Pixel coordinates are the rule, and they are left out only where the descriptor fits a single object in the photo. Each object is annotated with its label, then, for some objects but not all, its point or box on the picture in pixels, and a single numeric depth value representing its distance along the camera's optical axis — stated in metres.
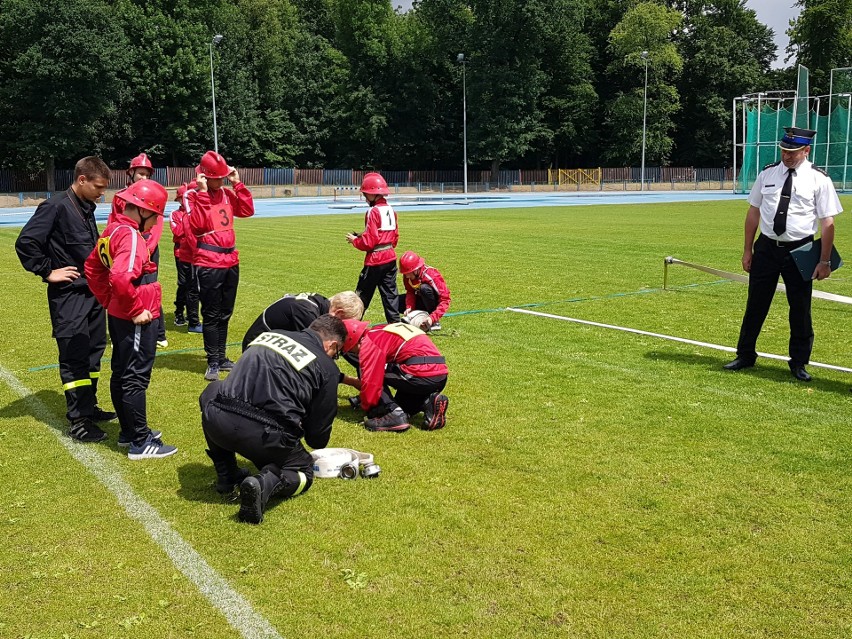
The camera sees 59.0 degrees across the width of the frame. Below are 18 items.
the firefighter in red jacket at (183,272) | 9.83
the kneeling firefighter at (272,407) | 4.41
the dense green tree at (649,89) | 72.31
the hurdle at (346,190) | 63.12
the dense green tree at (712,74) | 74.19
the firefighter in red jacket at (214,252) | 7.50
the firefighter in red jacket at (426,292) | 9.40
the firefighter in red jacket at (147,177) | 7.79
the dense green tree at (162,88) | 59.31
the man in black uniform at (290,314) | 6.37
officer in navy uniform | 7.18
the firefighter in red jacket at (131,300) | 5.18
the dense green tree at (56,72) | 53.12
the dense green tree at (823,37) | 71.94
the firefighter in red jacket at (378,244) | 8.75
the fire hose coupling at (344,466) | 5.07
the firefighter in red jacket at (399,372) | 5.91
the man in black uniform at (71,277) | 5.91
